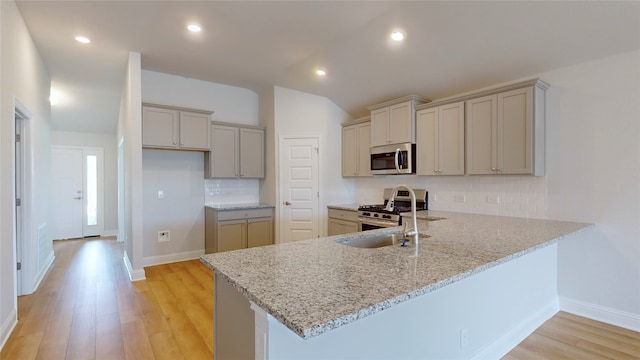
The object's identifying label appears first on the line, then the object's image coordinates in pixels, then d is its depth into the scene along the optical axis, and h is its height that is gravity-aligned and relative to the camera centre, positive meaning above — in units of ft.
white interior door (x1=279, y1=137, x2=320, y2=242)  16.40 -0.58
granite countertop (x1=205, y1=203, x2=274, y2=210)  15.11 -1.45
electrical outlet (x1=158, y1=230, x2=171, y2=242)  15.29 -2.84
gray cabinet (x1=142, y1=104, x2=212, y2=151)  13.87 +2.36
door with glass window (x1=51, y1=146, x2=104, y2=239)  22.27 -0.95
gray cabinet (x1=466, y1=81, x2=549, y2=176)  9.87 +1.51
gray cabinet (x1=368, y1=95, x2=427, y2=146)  13.21 +2.50
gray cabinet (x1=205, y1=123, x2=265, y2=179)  15.84 +1.34
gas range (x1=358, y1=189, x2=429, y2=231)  12.69 -1.46
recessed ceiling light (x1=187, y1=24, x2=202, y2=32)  10.52 +5.18
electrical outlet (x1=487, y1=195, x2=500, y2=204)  11.50 -0.84
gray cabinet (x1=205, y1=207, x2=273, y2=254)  14.84 -2.51
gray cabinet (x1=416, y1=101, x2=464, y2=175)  11.76 +1.47
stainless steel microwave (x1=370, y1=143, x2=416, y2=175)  13.28 +0.80
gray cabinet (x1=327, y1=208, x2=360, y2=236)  14.60 -2.18
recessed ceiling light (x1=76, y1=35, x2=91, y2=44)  11.42 +5.20
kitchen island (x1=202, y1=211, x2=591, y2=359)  3.53 -1.38
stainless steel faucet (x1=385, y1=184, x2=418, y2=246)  6.07 -1.03
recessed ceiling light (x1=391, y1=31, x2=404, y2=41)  10.48 +4.84
